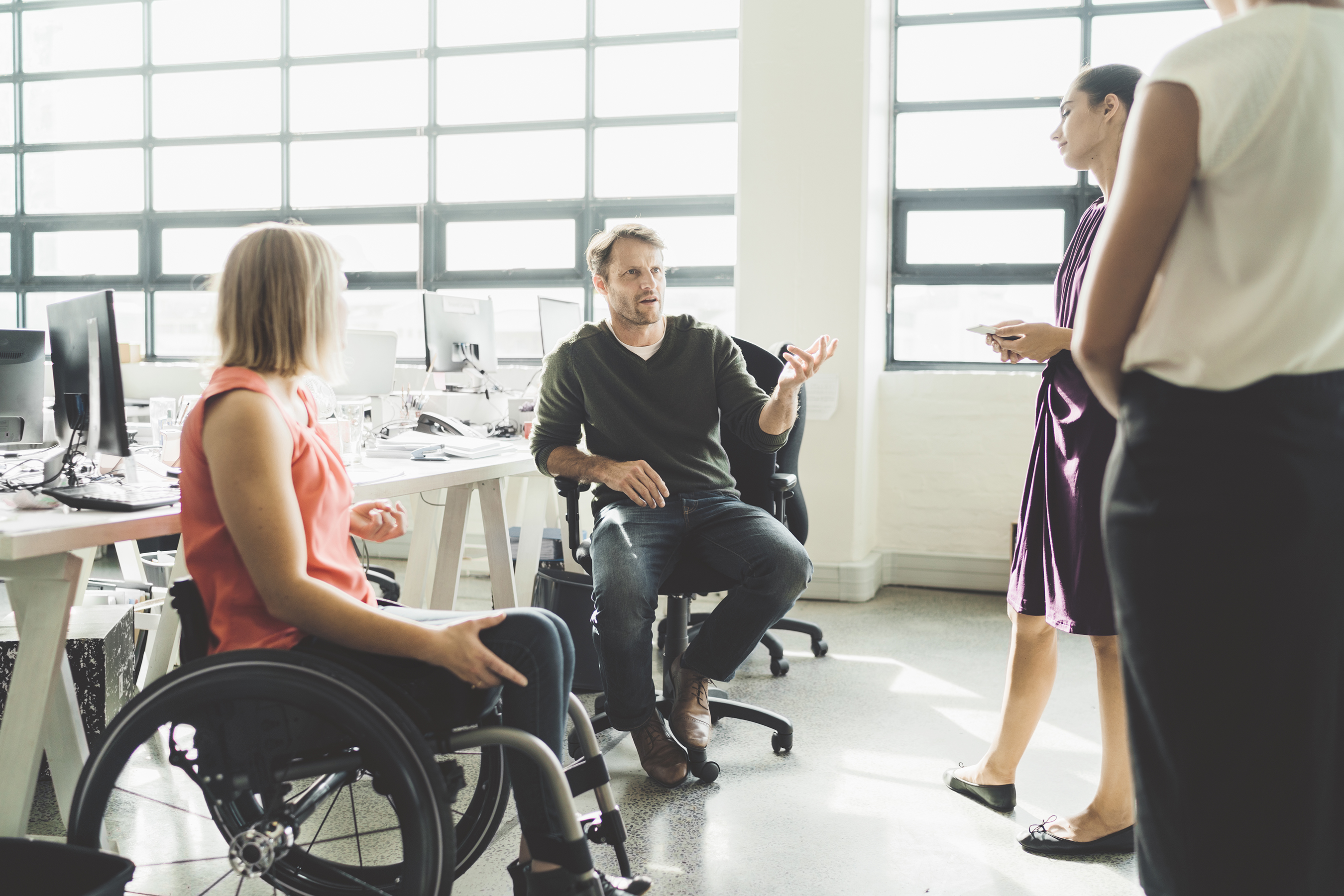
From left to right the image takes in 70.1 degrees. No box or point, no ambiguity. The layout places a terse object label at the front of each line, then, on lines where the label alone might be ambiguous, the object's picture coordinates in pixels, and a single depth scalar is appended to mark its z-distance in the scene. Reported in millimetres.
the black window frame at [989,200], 4152
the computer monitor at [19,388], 2047
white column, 3881
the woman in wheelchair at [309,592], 1198
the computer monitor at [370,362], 3457
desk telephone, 2918
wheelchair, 1118
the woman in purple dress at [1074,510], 1775
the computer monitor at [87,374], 1722
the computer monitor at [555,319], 3297
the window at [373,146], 4699
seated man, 2059
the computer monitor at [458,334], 3219
